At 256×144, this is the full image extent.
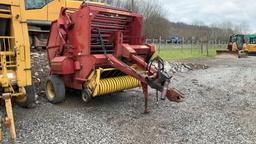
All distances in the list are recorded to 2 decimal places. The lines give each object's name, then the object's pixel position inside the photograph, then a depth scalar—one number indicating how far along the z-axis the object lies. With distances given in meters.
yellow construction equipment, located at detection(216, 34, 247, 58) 16.65
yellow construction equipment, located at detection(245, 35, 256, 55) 19.39
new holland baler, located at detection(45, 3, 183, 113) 4.14
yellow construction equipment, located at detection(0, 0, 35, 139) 3.40
